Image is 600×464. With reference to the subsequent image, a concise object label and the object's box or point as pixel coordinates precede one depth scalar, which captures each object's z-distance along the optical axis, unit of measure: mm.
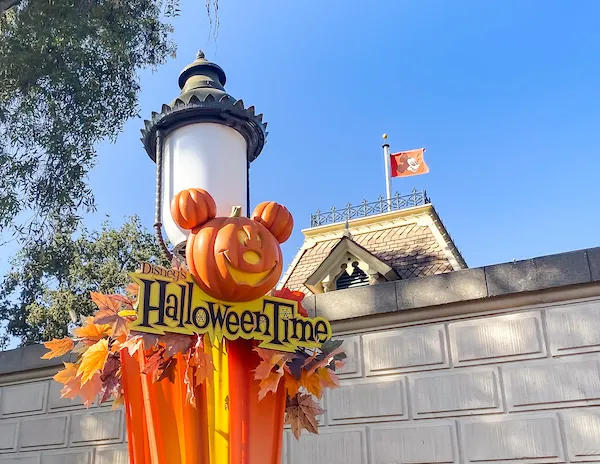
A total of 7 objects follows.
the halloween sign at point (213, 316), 2025
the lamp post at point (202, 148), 2643
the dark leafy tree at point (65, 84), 7469
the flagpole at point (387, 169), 16172
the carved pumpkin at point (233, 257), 2191
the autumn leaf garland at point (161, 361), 2064
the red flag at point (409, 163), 17547
